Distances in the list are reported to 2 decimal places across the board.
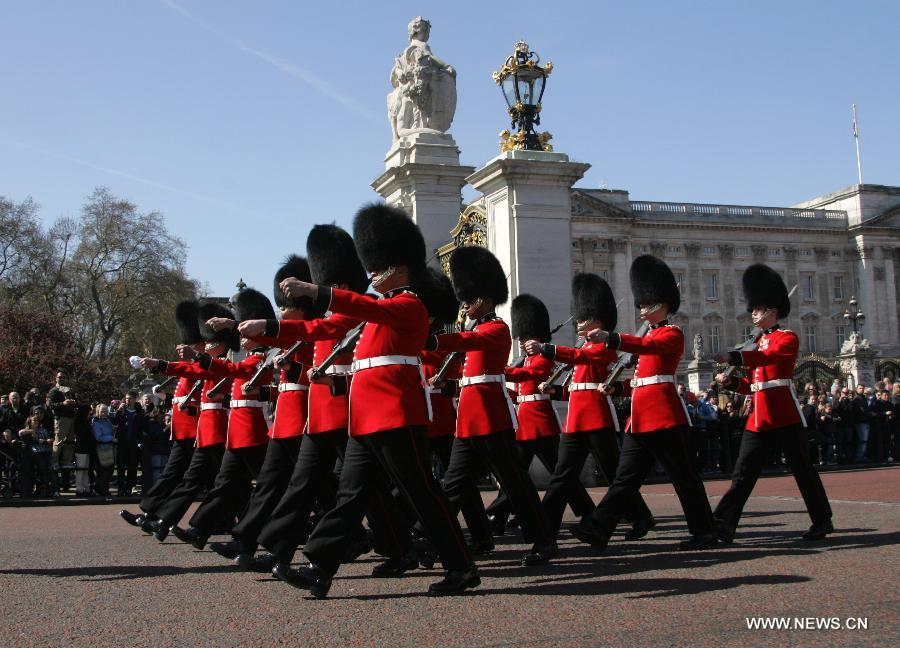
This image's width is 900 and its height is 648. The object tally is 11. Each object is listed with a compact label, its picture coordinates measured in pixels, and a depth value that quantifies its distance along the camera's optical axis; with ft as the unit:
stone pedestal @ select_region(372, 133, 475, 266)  44.32
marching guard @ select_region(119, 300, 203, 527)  28.09
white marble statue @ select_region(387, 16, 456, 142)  45.06
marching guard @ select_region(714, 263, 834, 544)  22.36
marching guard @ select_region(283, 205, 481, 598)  16.81
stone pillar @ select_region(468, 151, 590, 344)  38.45
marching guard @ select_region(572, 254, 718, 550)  21.48
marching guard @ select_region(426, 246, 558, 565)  20.49
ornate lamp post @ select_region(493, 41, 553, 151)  39.58
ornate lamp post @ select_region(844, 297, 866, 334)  108.27
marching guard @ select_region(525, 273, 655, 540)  23.12
